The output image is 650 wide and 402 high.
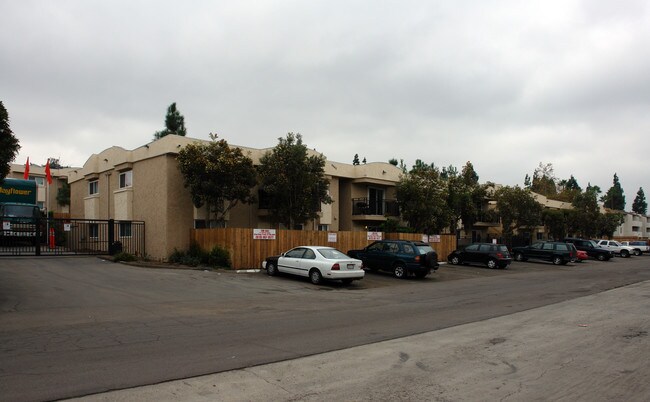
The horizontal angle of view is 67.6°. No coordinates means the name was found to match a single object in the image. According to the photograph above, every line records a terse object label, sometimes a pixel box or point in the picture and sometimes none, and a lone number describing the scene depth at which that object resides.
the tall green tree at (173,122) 43.34
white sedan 17.88
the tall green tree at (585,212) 55.03
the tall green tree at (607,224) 57.53
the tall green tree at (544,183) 73.56
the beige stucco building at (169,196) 23.78
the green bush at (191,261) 21.88
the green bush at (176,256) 22.65
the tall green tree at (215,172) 22.42
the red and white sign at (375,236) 28.05
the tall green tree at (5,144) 11.42
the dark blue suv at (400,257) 21.66
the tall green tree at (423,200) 32.50
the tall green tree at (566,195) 66.88
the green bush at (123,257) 22.22
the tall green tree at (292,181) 24.89
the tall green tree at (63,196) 46.50
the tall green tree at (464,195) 36.50
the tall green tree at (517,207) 43.00
